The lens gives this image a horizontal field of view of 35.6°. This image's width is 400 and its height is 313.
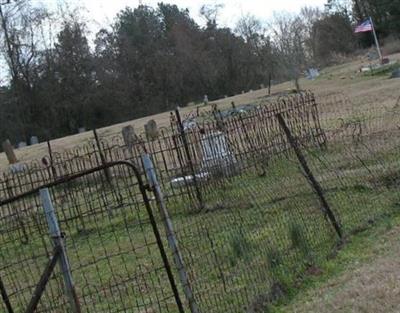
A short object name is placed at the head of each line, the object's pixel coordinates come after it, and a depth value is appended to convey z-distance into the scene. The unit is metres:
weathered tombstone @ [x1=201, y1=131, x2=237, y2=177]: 9.87
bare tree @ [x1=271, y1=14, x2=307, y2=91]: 66.75
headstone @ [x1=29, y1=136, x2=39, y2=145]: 50.74
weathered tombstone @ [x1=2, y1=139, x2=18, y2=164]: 28.94
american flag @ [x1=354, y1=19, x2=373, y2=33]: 40.19
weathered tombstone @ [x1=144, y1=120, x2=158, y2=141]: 21.64
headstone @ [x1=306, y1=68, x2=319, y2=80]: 46.40
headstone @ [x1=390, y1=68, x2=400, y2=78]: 30.45
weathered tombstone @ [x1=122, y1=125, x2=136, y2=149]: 18.47
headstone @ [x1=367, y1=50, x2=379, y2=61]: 48.56
